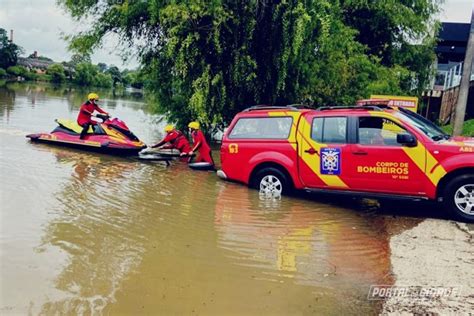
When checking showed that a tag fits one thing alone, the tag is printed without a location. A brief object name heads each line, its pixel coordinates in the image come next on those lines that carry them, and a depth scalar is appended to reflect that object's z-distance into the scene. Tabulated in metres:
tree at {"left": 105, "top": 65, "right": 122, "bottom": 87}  120.79
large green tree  14.25
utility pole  11.24
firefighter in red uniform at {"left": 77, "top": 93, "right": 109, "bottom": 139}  13.88
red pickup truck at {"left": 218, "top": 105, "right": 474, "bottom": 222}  7.77
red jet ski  13.51
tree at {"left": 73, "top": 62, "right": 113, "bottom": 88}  104.56
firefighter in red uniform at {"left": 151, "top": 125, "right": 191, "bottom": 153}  12.97
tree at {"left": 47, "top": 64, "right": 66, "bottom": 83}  102.00
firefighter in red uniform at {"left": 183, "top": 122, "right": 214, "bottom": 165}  12.03
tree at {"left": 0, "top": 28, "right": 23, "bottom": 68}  97.75
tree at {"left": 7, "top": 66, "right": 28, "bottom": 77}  94.68
